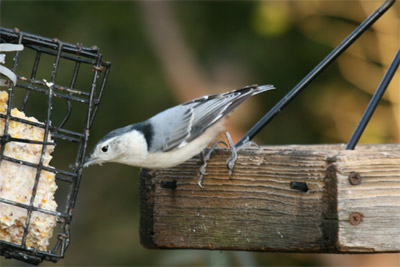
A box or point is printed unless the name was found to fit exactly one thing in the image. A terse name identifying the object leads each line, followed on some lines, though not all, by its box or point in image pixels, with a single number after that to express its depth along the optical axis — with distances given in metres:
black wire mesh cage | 5.54
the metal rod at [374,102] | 5.39
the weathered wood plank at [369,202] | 4.89
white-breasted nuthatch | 6.21
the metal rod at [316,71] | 5.84
